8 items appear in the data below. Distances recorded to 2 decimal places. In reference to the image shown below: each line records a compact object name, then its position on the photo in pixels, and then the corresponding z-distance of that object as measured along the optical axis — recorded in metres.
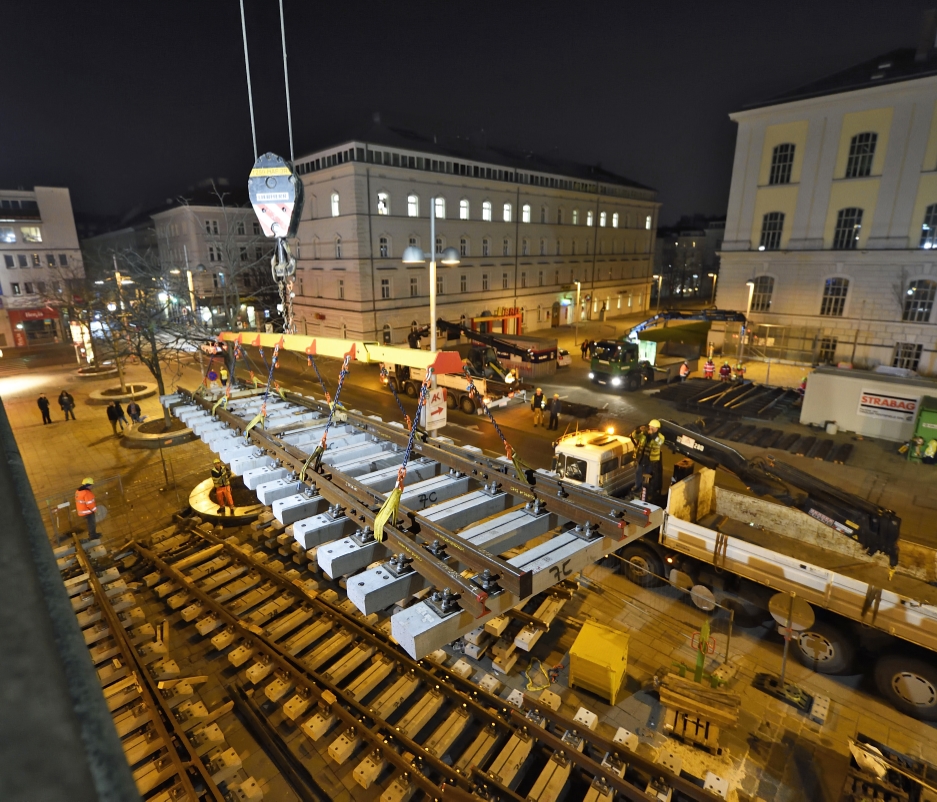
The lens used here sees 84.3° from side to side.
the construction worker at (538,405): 23.11
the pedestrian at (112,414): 21.23
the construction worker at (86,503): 13.13
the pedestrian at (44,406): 22.56
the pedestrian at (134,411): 21.09
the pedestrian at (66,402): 23.15
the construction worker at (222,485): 14.70
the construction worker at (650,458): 12.05
